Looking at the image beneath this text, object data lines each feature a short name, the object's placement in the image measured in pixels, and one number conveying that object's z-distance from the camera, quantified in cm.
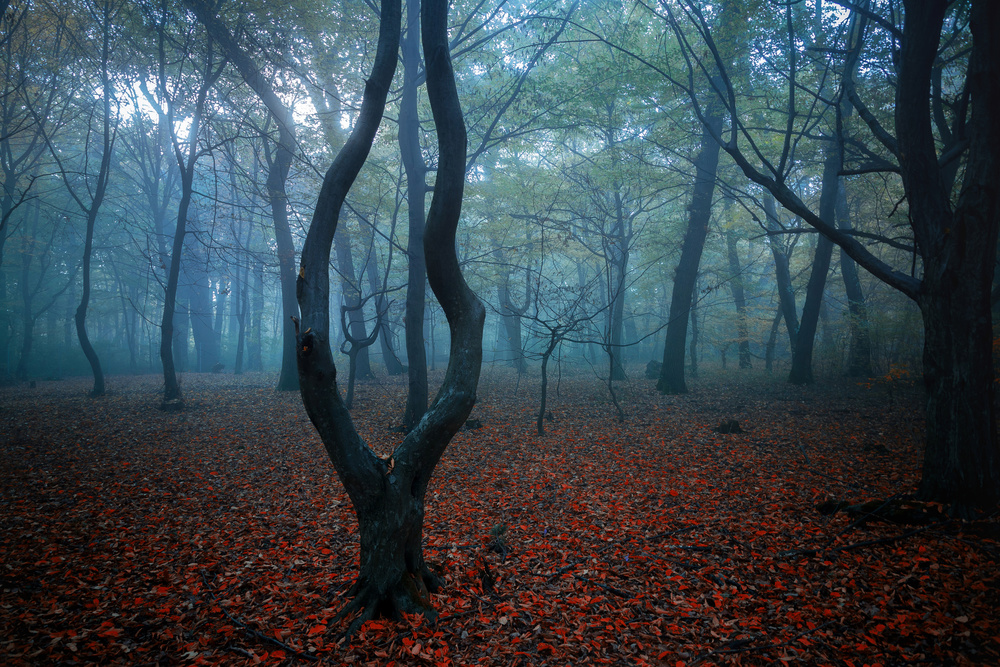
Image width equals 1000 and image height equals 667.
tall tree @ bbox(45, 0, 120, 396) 1014
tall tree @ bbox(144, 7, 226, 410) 1002
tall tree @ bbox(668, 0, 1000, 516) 420
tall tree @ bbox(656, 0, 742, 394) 1236
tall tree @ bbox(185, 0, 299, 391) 939
